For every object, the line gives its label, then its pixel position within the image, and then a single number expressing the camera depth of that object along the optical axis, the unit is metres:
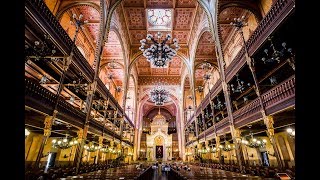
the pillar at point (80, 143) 8.93
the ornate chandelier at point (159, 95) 22.39
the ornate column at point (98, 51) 10.29
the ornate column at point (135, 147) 26.47
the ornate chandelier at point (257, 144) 12.17
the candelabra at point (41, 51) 7.08
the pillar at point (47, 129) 6.43
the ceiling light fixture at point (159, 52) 13.70
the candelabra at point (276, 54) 6.53
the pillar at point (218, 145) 12.52
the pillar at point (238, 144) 9.30
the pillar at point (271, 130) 6.86
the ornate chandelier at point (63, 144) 11.92
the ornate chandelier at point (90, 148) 14.32
